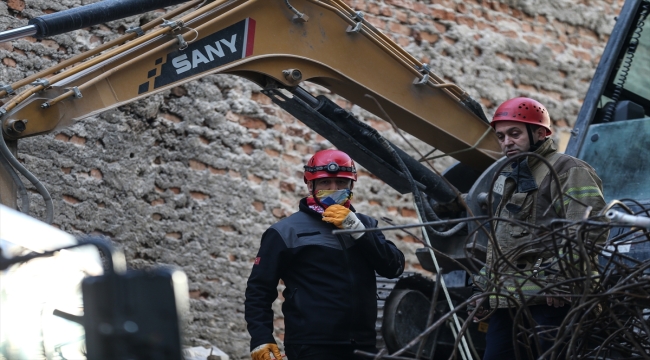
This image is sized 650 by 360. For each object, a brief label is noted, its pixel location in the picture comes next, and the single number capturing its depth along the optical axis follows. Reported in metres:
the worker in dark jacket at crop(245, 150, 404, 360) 9.04
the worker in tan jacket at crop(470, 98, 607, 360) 8.24
